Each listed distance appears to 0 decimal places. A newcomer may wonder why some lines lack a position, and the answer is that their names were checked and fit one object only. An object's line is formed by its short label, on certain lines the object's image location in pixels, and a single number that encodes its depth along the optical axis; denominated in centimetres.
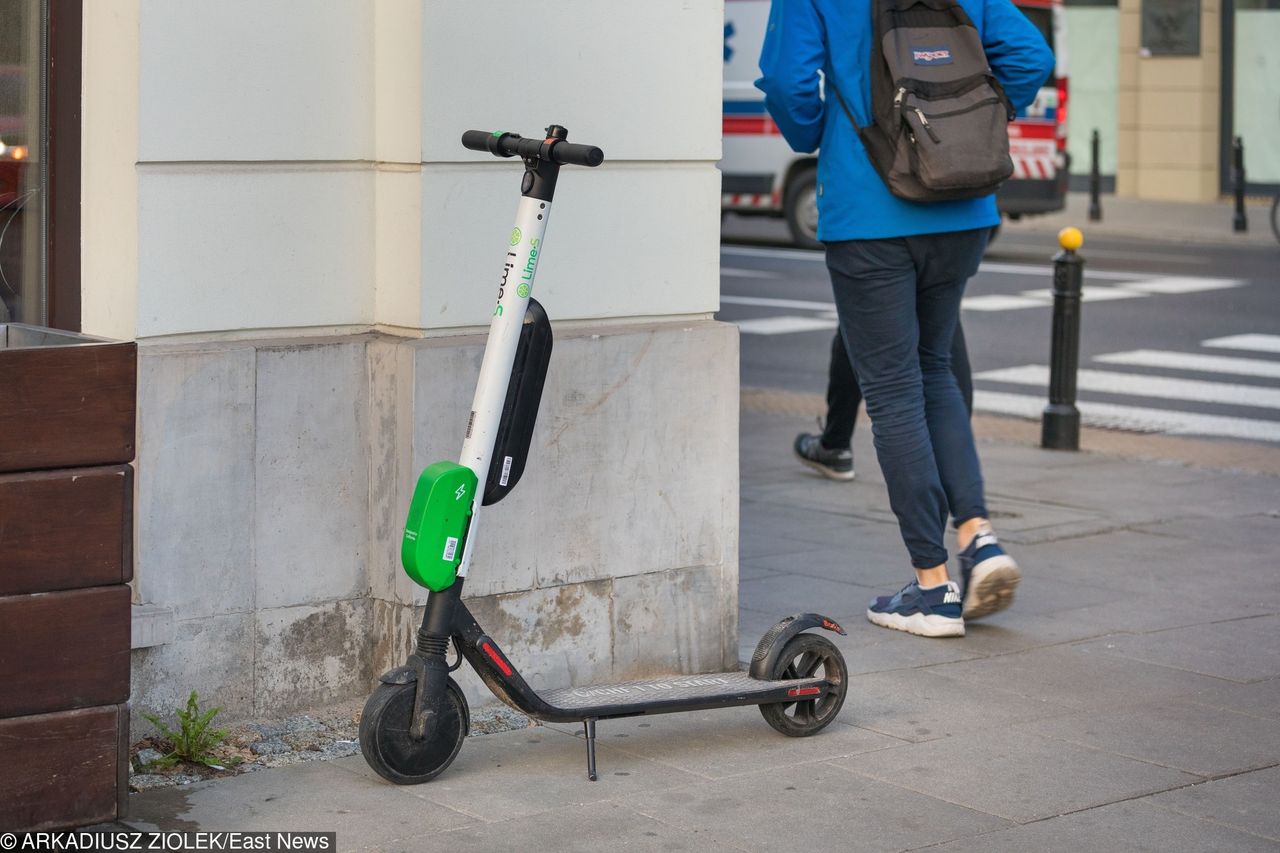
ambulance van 3750
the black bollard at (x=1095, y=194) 4597
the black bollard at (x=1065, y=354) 1715
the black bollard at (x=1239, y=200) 4196
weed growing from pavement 781
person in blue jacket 994
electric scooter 729
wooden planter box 642
